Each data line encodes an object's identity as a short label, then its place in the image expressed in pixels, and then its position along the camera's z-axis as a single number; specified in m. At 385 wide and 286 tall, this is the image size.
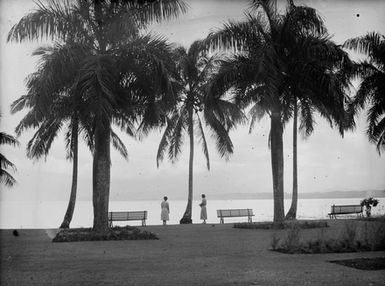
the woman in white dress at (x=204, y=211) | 28.11
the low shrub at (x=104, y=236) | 16.02
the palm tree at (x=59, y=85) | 15.87
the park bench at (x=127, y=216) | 25.14
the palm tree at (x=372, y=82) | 25.97
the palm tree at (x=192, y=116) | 27.81
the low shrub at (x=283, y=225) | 19.92
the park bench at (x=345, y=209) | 28.57
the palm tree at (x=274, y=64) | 19.94
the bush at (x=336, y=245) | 11.55
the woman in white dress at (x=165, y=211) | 26.98
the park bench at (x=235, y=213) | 27.98
